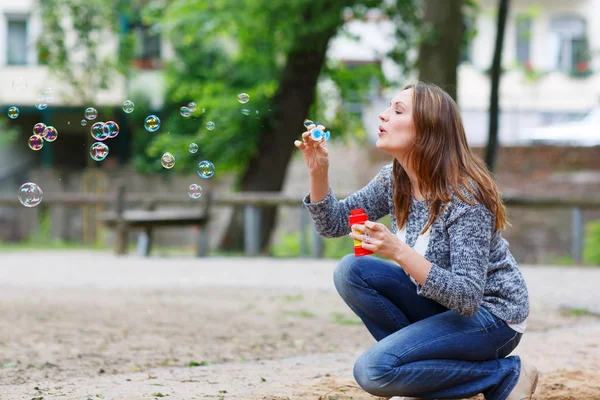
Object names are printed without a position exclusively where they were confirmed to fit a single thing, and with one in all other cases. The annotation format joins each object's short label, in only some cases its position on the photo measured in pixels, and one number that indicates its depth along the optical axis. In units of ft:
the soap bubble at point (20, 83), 32.12
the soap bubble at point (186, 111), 28.49
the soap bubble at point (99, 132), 29.42
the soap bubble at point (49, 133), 29.82
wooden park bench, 74.15
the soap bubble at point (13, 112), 31.24
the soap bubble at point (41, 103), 30.37
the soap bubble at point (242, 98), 27.83
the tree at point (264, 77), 74.76
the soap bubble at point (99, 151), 28.81
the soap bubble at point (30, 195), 30.35
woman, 19.37
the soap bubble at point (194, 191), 27.83
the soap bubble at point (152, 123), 29.67
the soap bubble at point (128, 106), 29.85
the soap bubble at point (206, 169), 28.31
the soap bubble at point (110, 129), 28.84
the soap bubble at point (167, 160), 28.15
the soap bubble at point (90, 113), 29.54
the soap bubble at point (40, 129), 30.12
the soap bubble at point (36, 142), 30.68
